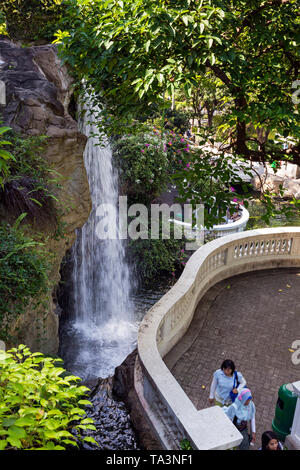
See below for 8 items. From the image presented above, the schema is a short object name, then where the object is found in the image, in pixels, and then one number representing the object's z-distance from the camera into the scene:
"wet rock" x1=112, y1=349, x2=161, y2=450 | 5.92
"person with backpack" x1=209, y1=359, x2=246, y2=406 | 5.66
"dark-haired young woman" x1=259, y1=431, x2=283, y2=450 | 4.63
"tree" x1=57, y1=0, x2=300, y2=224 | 5.54
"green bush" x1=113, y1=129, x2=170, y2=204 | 14.70
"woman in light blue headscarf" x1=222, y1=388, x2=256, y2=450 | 5.38
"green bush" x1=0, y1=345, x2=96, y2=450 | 2.48
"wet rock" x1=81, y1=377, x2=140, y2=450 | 6.77
